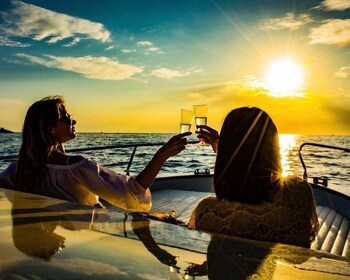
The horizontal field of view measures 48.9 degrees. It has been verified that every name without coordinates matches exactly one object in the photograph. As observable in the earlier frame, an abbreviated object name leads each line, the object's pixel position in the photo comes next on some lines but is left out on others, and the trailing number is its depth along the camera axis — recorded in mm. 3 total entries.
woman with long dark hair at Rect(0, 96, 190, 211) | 2006
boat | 930
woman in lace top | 1828
